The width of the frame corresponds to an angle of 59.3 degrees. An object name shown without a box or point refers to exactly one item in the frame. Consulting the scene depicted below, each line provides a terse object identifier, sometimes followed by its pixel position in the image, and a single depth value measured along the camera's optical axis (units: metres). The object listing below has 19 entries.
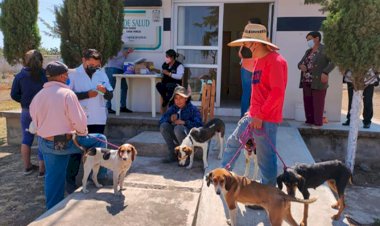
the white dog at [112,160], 3.78
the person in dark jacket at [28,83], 4.71
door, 7.46
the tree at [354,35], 4.67
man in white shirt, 4.38
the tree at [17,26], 6.90
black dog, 3.13
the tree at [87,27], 6.37
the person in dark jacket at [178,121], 5.03
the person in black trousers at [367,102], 6.23
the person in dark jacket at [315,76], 5.87
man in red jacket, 3.04
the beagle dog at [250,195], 2.84
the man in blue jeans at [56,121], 3.45
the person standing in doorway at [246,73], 5.00
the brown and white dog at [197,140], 4.57
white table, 6.81
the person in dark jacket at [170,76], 6.71
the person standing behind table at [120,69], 7.41
